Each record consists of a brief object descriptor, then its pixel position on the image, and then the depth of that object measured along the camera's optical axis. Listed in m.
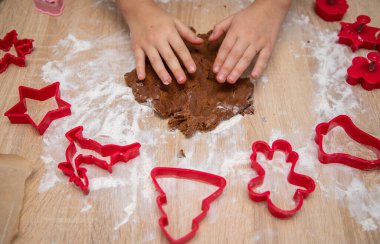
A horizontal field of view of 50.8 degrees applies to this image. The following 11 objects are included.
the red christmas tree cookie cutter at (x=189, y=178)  0.79
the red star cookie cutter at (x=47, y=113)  0.94
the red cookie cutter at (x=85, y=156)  0.86
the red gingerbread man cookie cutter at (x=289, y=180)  0.82
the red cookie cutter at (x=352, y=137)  0.89
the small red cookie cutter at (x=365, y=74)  1.02
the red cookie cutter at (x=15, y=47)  1.05
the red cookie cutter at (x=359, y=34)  1.10
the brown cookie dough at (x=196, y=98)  0.95
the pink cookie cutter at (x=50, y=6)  1.16
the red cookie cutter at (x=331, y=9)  1.17
